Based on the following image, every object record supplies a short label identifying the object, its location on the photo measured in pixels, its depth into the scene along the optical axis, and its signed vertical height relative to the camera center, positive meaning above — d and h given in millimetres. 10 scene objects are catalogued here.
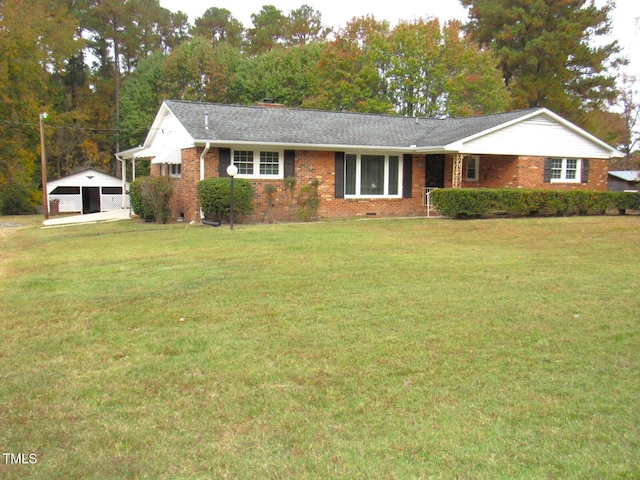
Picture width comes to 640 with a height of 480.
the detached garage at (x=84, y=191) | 32031 +64
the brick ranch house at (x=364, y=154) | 18078 +1365
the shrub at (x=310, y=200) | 18272 -249
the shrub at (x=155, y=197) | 17984 -155
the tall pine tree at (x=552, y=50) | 35750 +9205
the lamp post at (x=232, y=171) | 14509 +553
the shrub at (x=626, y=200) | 18703 -240
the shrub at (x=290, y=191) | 18250 +44
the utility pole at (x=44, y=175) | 25142 +764
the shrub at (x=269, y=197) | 17883 -151
